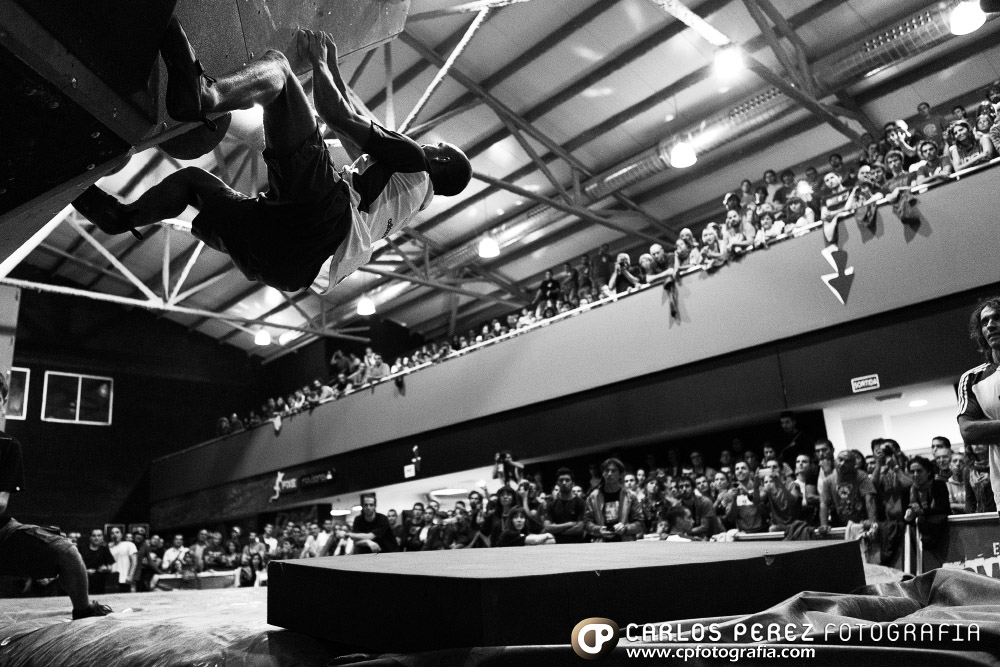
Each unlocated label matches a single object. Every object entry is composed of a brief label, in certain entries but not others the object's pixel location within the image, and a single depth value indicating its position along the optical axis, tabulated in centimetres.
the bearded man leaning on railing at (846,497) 616
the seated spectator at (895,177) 779
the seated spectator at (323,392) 1541
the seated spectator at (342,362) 1552
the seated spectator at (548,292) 1234
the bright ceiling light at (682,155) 930
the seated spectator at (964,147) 739
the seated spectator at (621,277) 1081
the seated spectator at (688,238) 986
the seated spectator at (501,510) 734
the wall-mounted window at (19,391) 1709
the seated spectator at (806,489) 671
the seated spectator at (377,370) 1481
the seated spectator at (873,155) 837
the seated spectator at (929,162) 775
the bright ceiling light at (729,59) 801
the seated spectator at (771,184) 951
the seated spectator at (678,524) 706
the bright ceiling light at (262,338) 1587
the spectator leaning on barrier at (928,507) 559
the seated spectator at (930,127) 833
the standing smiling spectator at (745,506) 698
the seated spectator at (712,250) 921
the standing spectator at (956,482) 624
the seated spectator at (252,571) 1216
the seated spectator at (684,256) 959
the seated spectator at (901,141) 812
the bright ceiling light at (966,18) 663
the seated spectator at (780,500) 673
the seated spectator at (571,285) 1212
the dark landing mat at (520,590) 144
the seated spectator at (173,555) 1395
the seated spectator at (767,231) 878
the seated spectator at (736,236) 902
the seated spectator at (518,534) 668
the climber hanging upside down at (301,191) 229
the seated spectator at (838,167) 883
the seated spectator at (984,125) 737
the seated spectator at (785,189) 931
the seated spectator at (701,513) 716
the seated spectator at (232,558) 1392
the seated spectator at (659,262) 1020
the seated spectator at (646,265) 1021
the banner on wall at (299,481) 1490
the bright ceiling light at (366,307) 1388
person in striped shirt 283
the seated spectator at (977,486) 573
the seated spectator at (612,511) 702
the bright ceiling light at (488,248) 1184
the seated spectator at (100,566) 1184
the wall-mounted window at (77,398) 1780
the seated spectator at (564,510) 714
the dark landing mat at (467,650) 120
